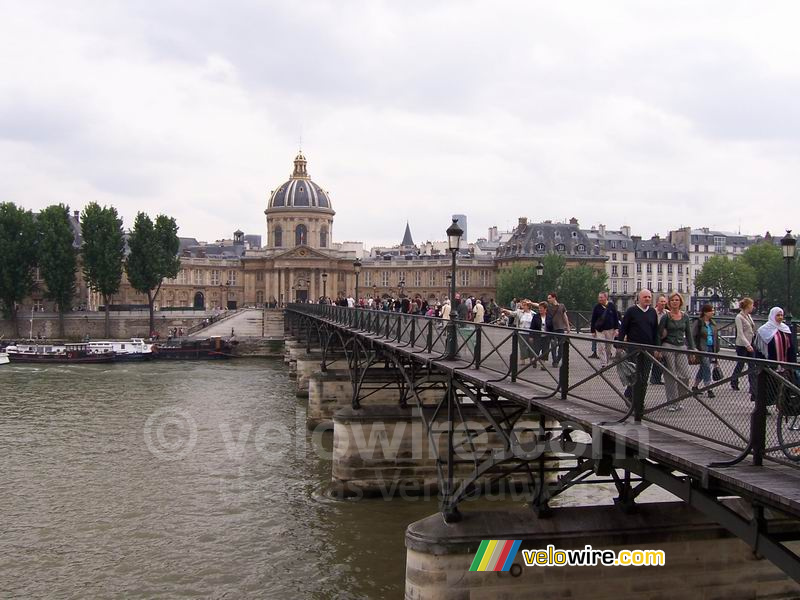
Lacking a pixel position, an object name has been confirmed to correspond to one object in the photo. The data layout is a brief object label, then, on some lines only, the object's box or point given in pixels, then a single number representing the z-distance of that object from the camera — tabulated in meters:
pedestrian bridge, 6.55
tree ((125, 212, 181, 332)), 80.19
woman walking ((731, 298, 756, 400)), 11.46
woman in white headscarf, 9.79
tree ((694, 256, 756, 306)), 81.38
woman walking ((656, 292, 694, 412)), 10.55
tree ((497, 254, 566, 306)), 80.25
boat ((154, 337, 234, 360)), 67.81
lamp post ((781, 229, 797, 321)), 17.61
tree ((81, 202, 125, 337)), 76.88
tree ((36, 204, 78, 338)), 74.50
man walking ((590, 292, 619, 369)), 14.20
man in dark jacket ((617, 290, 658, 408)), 10.48
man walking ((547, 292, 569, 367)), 16.39
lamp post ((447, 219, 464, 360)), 17.71
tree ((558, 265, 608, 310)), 77.88
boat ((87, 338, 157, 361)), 64.38
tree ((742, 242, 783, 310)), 78.69
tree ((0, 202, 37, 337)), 74.06
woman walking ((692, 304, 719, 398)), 11.58
